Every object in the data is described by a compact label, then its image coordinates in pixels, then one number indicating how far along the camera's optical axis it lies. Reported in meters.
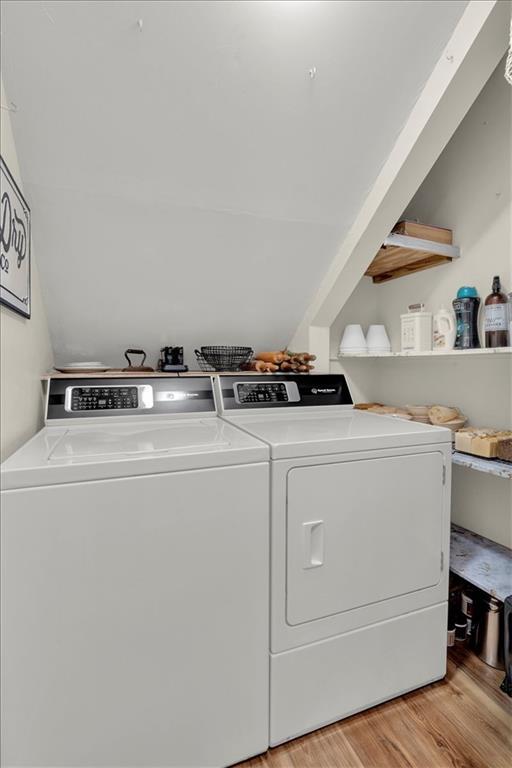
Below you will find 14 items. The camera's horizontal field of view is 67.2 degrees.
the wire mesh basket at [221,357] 2.19
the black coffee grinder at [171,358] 2.09
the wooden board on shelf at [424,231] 2.12
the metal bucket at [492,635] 1.72
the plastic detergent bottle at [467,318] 1.98
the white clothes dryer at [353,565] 1.31
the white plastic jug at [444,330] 2.14
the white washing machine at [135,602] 1.02
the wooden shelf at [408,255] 2.08
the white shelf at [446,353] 1.73
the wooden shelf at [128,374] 1.76
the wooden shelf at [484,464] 1.65
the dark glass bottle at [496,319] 1.80
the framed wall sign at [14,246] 1.24
